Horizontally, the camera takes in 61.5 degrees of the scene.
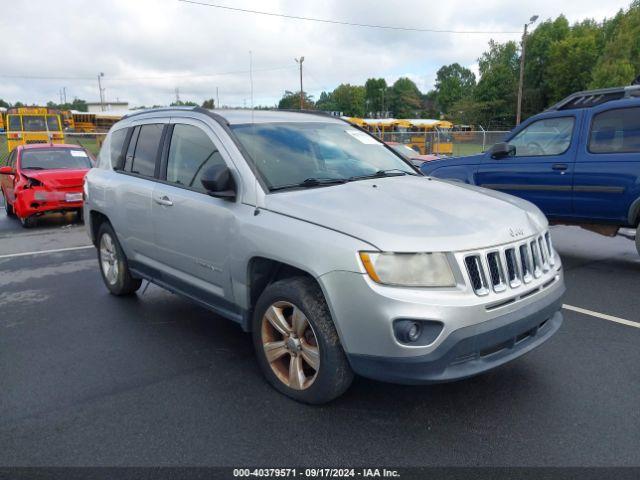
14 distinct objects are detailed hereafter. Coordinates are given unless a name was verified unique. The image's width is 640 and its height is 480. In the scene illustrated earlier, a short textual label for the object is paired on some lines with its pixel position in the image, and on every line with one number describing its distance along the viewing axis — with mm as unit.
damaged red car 10328
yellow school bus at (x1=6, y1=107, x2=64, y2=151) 21906
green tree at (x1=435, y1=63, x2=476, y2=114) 107688
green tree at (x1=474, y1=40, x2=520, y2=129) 65438
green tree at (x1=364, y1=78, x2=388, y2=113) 122700
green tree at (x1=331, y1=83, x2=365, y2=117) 101000
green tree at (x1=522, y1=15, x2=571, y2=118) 63938
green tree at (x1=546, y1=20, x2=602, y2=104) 57594
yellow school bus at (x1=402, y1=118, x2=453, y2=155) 24594
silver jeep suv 2814
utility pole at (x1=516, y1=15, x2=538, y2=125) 34256
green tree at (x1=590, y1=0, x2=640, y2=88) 42781
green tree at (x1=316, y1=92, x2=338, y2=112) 86419
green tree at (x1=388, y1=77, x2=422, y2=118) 117500
